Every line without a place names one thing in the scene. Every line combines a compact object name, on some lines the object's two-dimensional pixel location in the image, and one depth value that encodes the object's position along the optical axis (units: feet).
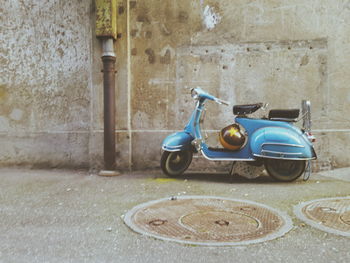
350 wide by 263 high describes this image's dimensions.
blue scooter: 15.89
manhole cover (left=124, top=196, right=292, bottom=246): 8.81
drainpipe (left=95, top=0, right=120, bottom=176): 18.53
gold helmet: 16.31
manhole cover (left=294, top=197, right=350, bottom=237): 9.63
